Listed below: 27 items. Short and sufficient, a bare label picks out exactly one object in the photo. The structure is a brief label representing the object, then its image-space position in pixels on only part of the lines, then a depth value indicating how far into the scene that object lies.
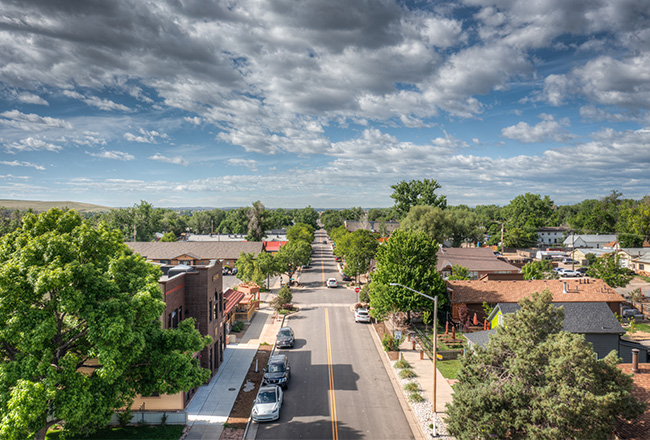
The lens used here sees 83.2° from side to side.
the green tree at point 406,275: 34.19
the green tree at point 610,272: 47.28
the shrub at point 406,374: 26.58
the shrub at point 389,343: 31.91
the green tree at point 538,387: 13.89
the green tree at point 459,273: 45.72
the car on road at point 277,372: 24.91
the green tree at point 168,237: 102.94
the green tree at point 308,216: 185.10
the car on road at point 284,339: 32.75
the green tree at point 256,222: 99.62
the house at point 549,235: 125.10
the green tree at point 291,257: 58.58
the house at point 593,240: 99.75
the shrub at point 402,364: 28.30
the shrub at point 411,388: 24.23
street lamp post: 20.04
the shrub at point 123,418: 19.66
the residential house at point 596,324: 26.00
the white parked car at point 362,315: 40.91
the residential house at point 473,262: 56.12
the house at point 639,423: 15.53
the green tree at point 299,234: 93.25
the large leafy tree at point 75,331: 13.43
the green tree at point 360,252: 61.50
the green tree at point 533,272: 48.08
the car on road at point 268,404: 20.59
